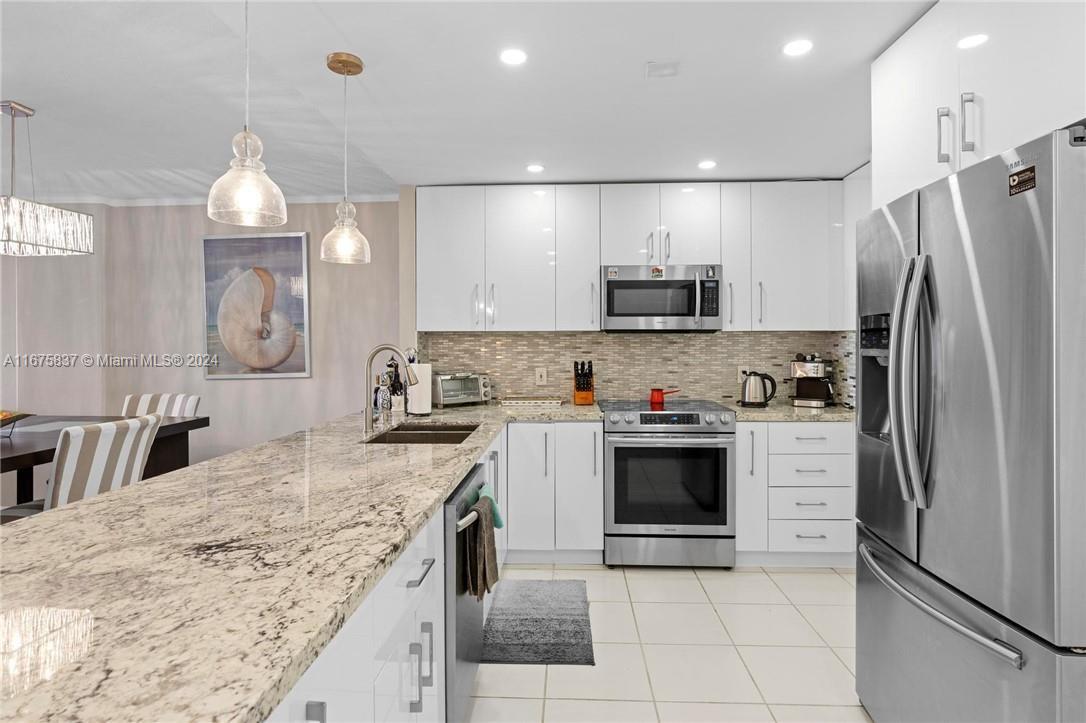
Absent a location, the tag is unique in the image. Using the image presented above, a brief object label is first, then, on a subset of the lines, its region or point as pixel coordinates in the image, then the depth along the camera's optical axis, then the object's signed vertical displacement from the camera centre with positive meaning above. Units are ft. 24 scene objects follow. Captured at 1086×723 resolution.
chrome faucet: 8.26 -0.54
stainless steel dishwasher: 5.62 -2.60
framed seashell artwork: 15.83 +1.58
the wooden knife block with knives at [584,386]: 13.00 -0.54
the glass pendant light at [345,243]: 8.24 +1.66
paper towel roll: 11.31 -0.63
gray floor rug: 8.10 -3.99
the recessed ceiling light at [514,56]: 7.01 +3.67
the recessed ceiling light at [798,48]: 6.79 +3.65
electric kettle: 12.31 -0.64
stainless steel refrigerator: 3.86 -0.62
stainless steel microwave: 12.16 +1.30
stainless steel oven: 11.23 -2.41
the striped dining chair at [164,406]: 13.33 -1.01
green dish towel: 6.79 -1.63
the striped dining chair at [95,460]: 8.32 -1.48
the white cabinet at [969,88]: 4.20 +2.35
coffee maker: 12.34 -0.48
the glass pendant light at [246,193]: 5.49 +1.58
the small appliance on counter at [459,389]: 12.41 -0.60
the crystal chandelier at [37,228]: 9.87 +2.34
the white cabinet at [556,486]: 11.46 -2.43
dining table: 8.68 -1.33
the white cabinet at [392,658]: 2.81 -1.76
